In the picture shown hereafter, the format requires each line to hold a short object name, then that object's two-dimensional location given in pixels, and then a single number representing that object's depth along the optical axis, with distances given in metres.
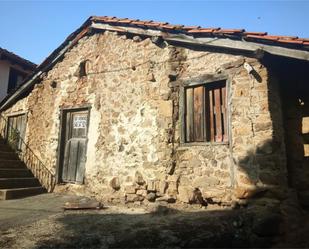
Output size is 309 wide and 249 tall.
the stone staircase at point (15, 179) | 7.70
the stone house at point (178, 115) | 5.17
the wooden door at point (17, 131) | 10.12
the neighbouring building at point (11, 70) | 13.10
